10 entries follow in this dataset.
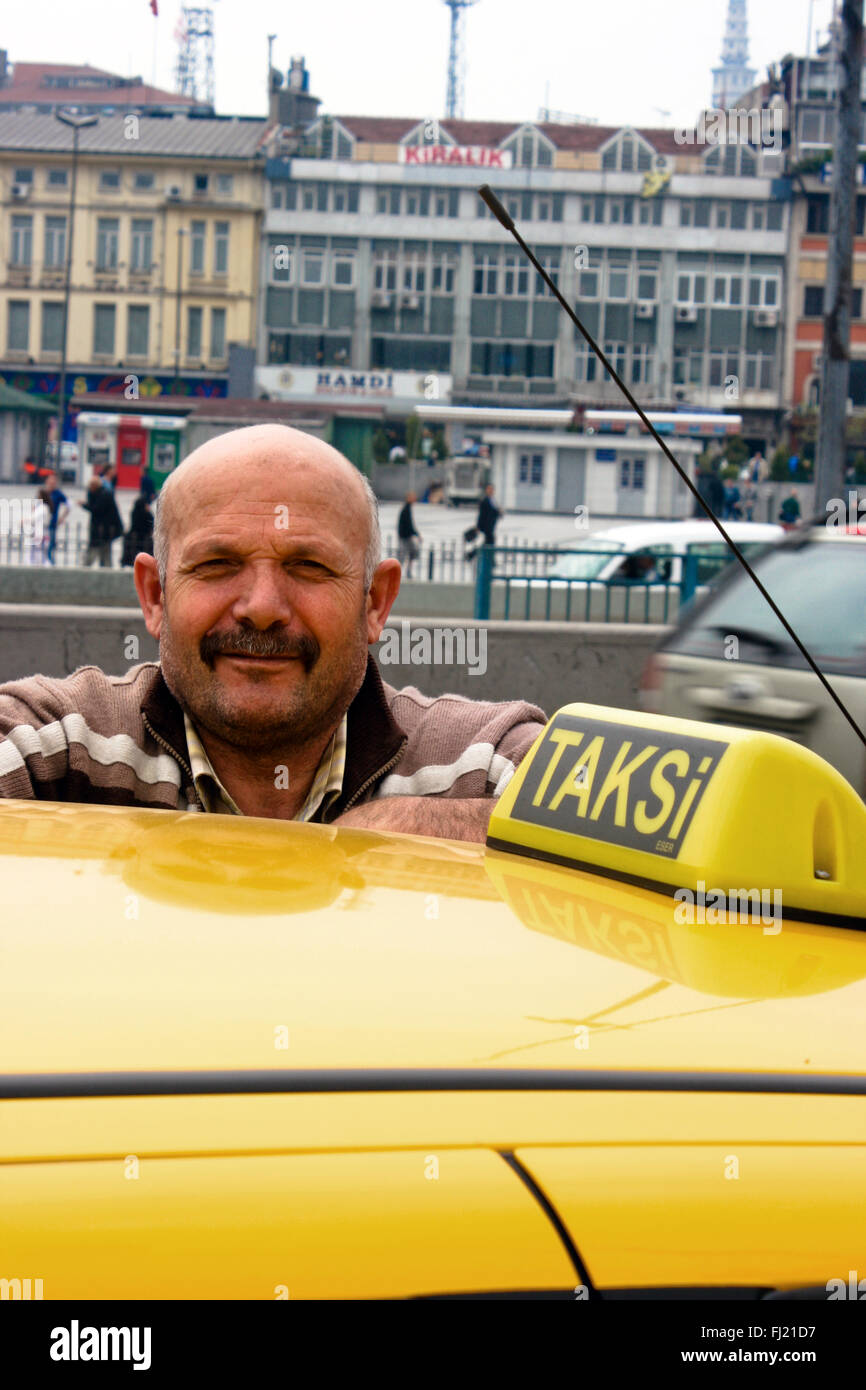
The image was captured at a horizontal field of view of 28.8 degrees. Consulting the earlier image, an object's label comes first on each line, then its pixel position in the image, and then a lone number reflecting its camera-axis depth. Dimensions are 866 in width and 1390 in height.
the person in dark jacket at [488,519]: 27.08
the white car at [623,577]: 12.62
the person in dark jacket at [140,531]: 22.02
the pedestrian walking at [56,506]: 24.18
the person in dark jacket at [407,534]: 25.46
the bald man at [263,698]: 2.11
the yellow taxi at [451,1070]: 0.89
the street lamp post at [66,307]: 41.19
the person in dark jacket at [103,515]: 22.41
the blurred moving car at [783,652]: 6.55
